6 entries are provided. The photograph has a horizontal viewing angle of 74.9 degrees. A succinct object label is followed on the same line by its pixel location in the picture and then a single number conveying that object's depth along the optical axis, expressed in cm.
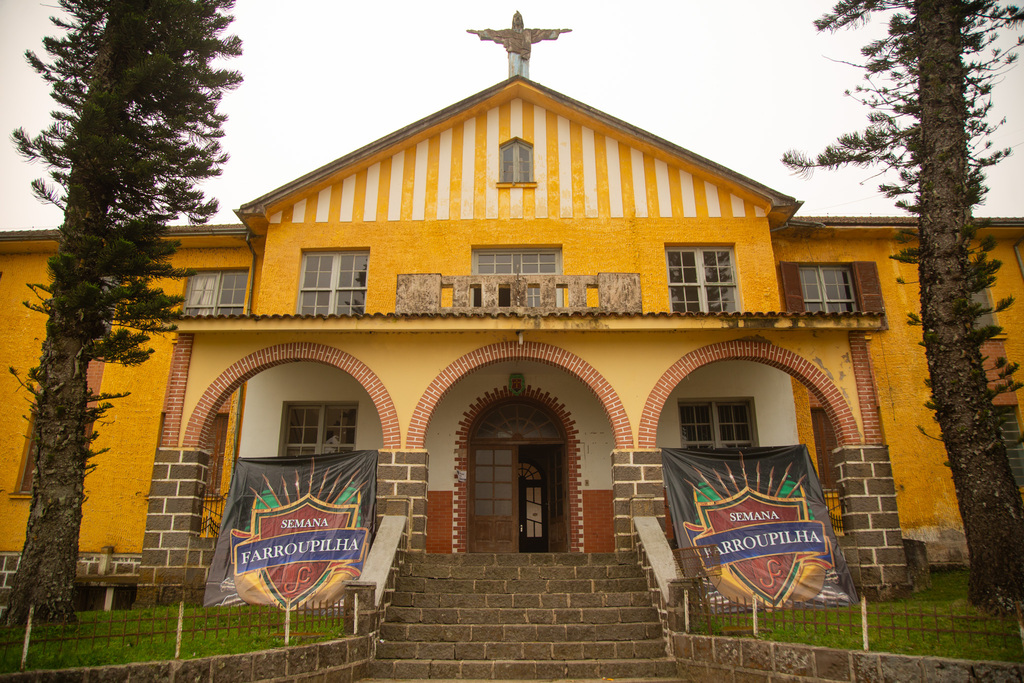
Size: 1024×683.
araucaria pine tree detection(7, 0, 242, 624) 816
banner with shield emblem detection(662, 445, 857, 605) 936
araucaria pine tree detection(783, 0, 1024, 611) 829
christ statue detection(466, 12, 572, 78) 1484
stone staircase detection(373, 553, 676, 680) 754
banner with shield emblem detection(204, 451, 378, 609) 943
